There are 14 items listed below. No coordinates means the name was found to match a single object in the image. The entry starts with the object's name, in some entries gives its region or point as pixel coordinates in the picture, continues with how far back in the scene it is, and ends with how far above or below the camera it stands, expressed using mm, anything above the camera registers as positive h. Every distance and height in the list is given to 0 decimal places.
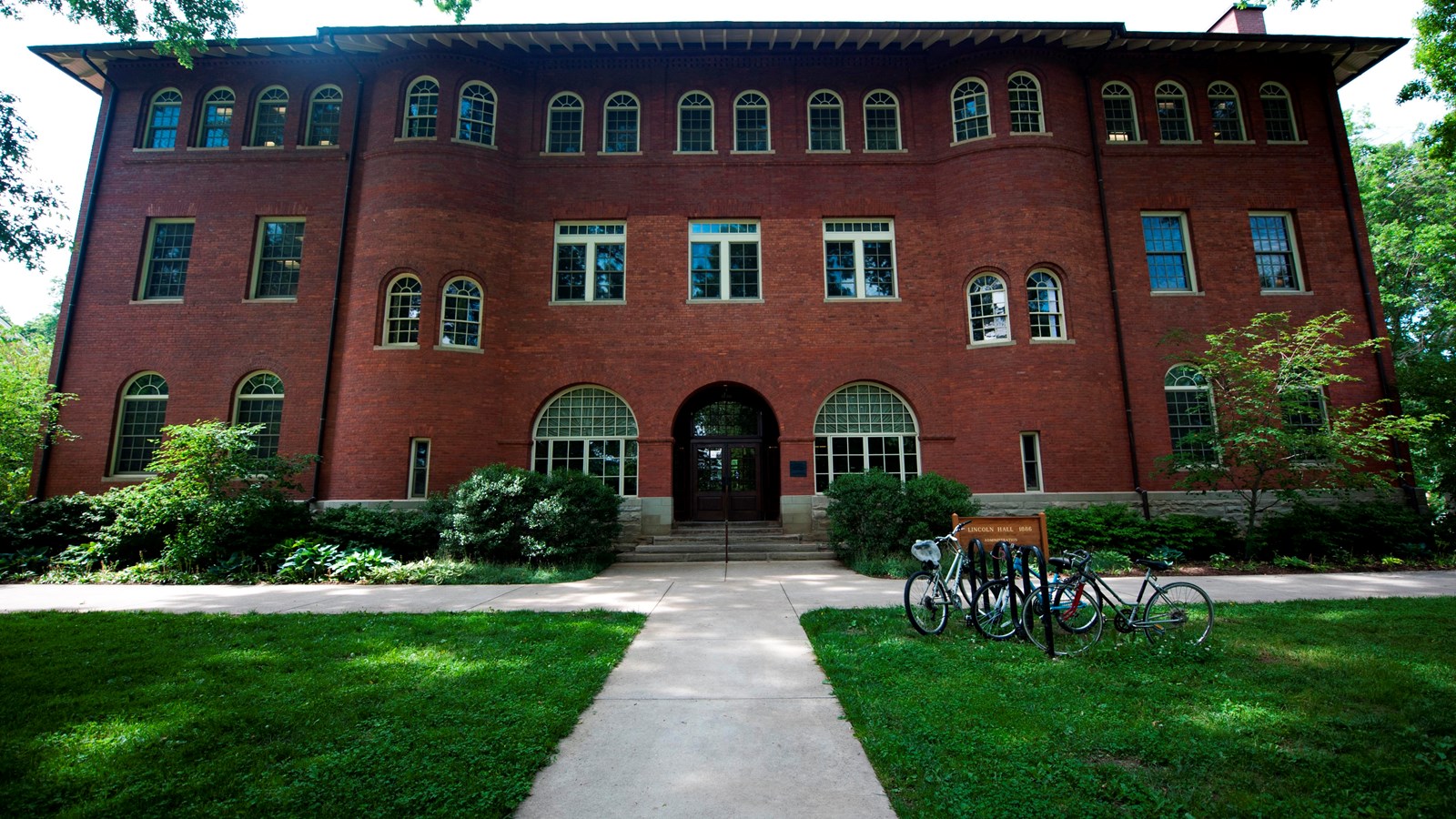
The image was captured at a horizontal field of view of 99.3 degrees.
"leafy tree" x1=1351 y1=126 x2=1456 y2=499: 19719 +8231
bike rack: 5332 -803
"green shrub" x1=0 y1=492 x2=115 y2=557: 12383 -442
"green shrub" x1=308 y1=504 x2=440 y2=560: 12391 -636
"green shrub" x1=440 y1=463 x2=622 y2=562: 11656 -382
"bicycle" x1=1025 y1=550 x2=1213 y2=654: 5773 -1138
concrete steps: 13438 -1110
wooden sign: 7621 -441
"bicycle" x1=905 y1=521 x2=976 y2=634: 6215 -988
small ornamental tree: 12125 +1378
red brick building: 14789 +6261
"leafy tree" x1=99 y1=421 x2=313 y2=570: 11609 -89
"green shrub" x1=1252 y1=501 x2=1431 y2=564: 11555 -779
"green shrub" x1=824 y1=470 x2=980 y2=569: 11688 -312
